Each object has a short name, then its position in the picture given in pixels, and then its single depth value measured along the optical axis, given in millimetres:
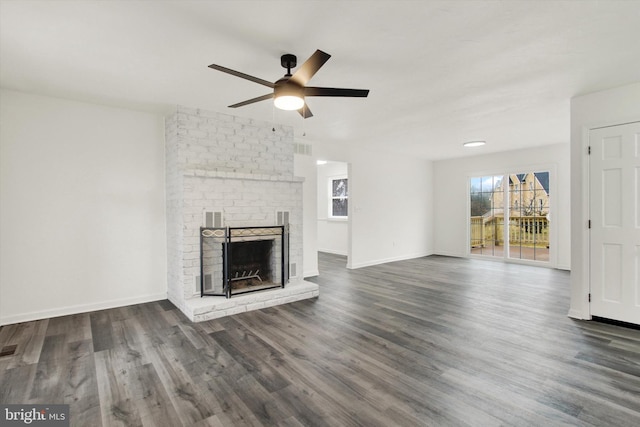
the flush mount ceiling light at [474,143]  6043
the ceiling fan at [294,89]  2295
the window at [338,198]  8719
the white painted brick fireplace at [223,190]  3918
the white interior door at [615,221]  3301
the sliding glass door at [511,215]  6785
